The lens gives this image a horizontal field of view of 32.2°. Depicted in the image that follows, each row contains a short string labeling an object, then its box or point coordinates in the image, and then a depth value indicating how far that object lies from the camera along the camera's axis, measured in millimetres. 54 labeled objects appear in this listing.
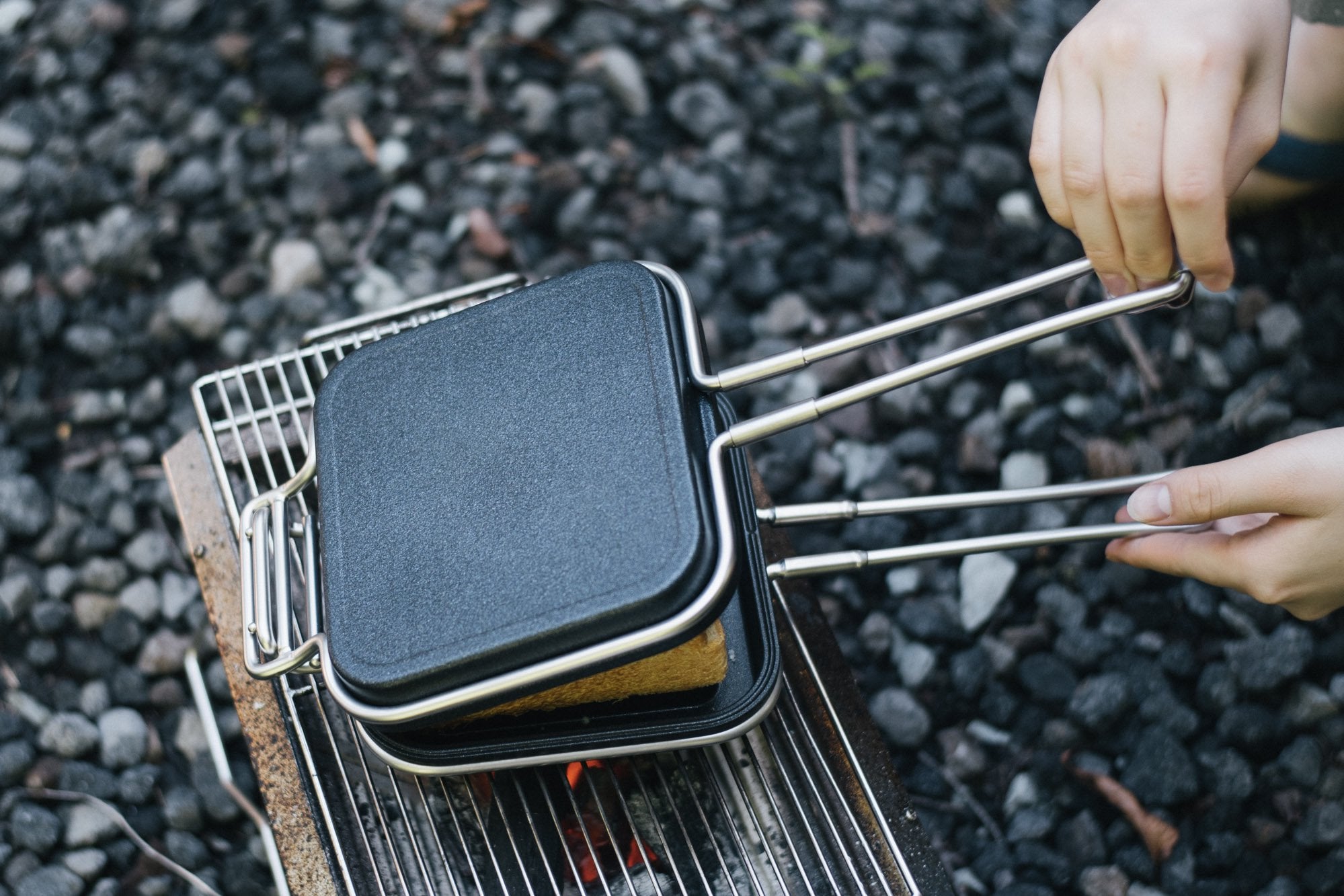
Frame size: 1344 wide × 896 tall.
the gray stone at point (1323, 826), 849
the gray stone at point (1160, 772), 862
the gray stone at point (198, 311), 1002
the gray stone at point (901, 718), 891
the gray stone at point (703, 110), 1051
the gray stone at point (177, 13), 1085
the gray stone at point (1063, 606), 907
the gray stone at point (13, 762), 894
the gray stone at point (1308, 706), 869
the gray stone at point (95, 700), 917
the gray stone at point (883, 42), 1070
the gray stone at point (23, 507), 951
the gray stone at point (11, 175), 1035
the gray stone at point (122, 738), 905
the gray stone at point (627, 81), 1061
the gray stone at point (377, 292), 1009
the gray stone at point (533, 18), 1086
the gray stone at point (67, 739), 904
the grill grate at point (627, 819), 790
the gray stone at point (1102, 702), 881
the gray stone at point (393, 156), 1052
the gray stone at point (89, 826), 884
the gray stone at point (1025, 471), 942
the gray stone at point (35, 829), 879
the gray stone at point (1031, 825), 868
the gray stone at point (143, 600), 940
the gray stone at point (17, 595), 936
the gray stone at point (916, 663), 905
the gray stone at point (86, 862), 876
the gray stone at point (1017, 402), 954
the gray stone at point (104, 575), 944
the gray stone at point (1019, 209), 1007
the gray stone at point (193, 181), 1037
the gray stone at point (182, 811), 891
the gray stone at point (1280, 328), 946
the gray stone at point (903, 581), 926
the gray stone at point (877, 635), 914
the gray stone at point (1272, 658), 873
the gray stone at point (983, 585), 914
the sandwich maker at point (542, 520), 719
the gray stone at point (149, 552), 950
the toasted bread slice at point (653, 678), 738
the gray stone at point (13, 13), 1080
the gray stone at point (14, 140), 1044
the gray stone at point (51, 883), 871
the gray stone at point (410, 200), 1042
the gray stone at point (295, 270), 1019
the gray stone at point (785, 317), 994
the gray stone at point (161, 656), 928
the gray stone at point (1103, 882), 852
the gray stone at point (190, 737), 915
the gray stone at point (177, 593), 942
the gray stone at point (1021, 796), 877
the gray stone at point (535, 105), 1060
